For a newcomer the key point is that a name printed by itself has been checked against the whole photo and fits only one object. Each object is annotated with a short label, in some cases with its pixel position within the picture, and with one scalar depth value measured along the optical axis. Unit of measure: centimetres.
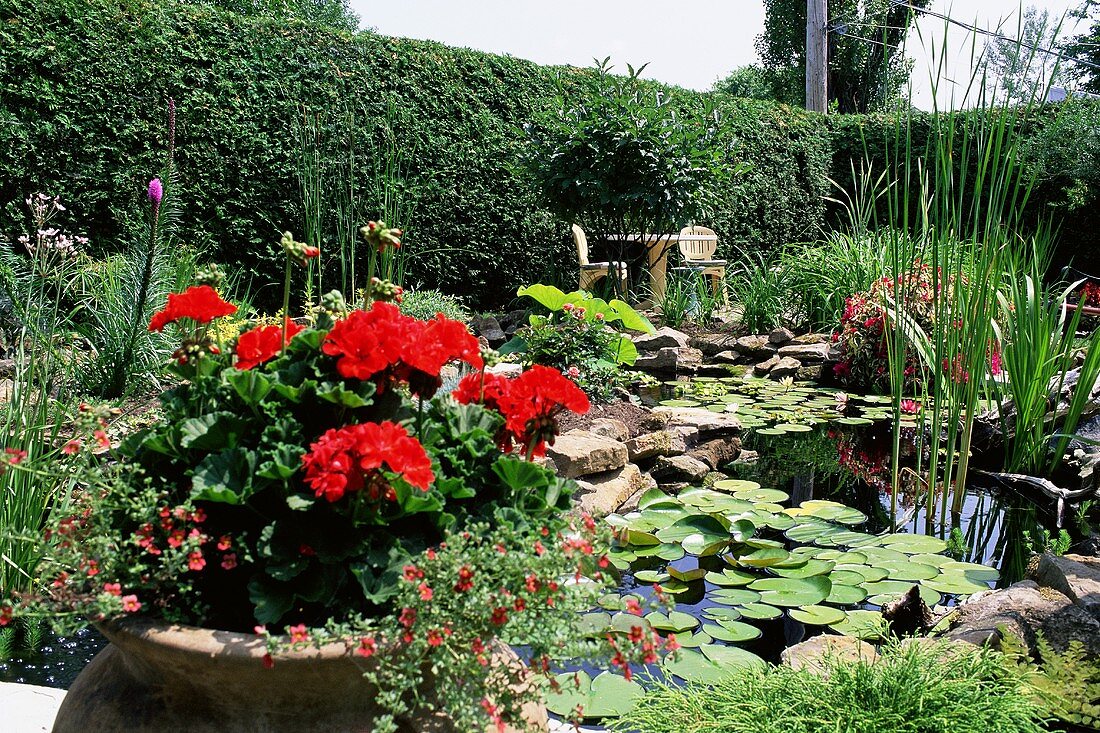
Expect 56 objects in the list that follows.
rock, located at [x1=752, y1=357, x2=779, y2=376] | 575
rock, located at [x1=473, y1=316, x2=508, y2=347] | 616
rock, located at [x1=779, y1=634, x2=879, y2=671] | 185
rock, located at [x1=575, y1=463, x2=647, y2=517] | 298
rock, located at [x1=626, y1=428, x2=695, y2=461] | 358
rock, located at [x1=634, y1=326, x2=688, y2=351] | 586
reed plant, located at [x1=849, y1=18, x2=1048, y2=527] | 242
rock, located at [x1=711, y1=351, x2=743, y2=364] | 606
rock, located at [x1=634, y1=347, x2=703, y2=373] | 565
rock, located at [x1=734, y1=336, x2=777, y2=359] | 608
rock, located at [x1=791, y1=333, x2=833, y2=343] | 611
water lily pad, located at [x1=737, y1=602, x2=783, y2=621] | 228
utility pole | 1186
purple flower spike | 275
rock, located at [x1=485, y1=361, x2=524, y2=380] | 435
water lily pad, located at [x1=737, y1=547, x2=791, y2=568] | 259
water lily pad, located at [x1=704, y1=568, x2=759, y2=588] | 251
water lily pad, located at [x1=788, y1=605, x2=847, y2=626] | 223
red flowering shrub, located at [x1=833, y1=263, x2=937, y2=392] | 474
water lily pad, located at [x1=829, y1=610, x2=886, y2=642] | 213
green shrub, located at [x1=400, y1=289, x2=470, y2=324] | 514
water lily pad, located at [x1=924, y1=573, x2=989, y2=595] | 242
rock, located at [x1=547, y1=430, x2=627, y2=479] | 310
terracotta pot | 103
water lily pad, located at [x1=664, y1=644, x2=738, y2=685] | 193
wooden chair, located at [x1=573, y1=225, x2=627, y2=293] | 666
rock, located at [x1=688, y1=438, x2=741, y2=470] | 376
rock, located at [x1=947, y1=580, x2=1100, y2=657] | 184
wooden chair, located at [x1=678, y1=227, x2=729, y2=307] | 770
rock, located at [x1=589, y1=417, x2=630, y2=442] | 356
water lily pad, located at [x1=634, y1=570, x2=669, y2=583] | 253
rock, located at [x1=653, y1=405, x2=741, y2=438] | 411
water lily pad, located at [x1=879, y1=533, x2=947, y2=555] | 274
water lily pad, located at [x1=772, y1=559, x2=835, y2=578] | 255
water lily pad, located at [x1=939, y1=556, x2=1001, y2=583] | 255
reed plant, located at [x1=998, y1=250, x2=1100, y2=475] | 308
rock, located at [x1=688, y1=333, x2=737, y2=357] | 629
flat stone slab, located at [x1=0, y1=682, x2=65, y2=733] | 153
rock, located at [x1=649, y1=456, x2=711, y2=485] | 353
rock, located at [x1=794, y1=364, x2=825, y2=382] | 563
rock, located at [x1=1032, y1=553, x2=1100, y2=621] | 197
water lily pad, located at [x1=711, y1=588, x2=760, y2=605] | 239
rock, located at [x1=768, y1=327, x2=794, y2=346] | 617
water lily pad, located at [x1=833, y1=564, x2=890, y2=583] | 251
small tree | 604
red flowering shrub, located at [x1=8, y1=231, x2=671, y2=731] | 108
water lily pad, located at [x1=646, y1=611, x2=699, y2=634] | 222
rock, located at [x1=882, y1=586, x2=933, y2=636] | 214
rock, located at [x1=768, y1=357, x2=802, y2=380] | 565
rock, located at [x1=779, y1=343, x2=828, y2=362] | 578
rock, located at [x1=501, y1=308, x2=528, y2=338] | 656
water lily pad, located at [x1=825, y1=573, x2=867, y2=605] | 234
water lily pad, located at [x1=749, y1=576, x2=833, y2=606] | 235
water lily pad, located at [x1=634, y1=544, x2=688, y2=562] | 265
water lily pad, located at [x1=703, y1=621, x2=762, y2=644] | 216
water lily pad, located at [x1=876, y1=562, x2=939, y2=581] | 252
